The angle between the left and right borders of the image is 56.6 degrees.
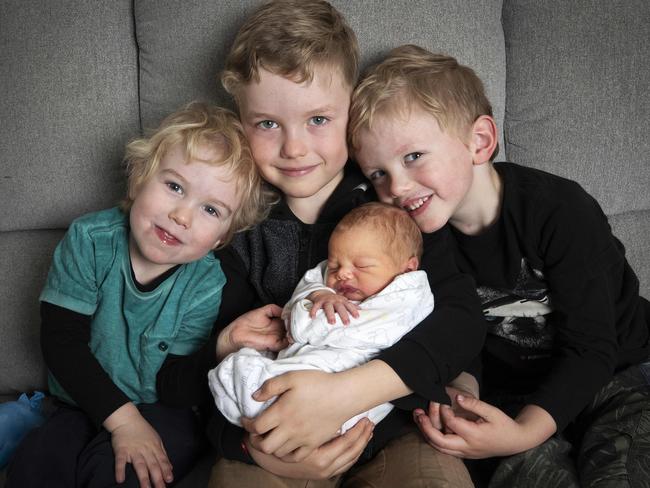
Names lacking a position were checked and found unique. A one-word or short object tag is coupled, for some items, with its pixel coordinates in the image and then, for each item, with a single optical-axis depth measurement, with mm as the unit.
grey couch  1689
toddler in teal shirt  1398
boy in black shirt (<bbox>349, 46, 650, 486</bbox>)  1286
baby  1189
